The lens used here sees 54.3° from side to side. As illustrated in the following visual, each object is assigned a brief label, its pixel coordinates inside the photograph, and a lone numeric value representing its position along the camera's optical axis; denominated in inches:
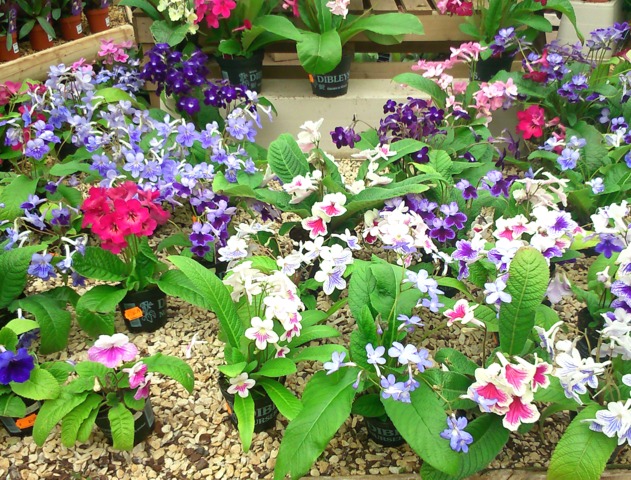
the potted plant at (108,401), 69.1
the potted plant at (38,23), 159.5
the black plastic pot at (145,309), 86.7
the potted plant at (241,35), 123.2
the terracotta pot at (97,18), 177.6
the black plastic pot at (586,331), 79.0
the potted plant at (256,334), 65.4
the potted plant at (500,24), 124.3
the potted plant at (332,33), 121.1
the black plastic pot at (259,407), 72.8
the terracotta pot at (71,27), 171.6
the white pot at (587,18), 140.2
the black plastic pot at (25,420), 73.9
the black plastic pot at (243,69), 131.4
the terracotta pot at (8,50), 154.4
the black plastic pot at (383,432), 71.4
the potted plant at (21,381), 67.5
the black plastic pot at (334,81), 133.6
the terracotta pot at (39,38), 164.2
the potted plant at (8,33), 151.3
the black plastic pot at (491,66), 133.3
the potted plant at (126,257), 76.0
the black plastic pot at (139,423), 72.2
